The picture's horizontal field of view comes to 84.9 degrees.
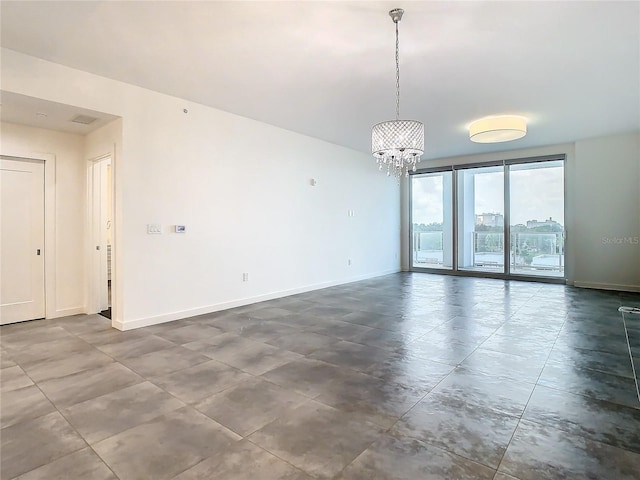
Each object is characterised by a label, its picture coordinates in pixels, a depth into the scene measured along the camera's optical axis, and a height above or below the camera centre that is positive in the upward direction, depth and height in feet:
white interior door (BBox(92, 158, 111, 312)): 15.92 +0.70
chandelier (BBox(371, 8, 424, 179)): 11.39 +3.28
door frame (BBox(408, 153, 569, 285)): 23.65 +1.99
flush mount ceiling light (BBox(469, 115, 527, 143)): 17.33 +5.58
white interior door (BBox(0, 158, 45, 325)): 14.26 +0.02
